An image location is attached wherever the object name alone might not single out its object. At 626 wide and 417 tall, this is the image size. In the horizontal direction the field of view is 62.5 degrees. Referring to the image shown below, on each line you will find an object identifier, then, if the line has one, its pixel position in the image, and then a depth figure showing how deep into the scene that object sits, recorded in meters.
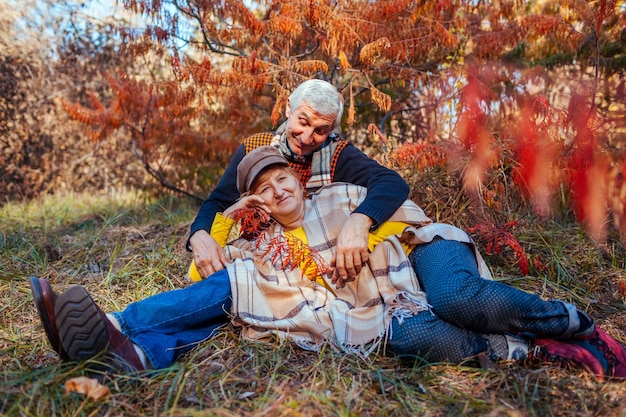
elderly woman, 2.01
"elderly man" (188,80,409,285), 2.35
